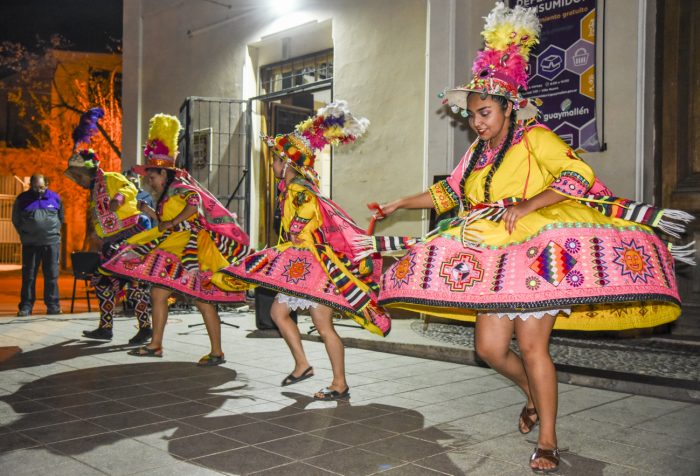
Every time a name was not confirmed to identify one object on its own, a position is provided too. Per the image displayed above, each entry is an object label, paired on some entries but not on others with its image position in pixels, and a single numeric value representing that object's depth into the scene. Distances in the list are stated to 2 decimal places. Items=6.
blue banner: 7.62
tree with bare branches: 27.05
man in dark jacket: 10.66
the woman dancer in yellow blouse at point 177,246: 6.62
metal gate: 12.80
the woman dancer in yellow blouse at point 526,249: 3.39
